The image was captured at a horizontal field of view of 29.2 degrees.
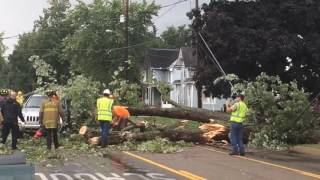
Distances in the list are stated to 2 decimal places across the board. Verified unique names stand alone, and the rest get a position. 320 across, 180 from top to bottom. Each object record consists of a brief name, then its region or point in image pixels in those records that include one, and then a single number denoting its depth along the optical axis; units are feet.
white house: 223.51
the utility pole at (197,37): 116.92
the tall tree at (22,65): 334.50
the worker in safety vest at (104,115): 57.21
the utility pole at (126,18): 163.43
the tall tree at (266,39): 103.91
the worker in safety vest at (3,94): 67.58
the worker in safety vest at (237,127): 51.85
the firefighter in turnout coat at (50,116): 54.60
